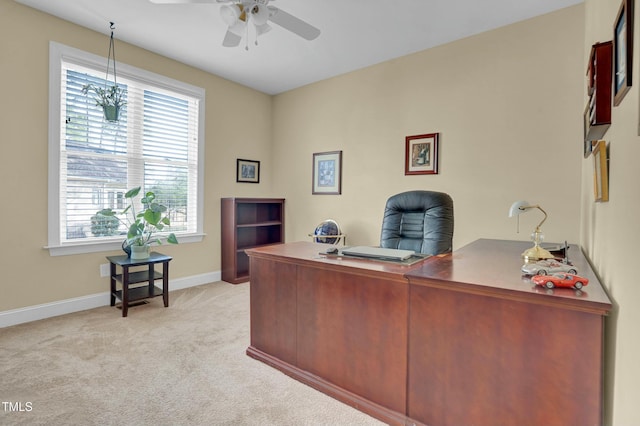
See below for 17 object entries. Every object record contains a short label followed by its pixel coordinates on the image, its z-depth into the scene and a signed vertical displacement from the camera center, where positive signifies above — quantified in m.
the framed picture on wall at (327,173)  4.35 +0.51
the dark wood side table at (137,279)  3.09 -0.74
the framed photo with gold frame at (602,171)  1.39 +0.19
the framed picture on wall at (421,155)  3.53 +0.64
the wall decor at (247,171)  4.71 +0.56
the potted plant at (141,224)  3.24 -0.18
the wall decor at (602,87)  1.28 +0.53
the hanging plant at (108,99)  3.17 +1.06
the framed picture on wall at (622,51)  0.96 +0.53
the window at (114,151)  3.10 +0.61
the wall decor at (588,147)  1.95 +0.44
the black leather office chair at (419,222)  2.53 -0.09
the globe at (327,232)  4.16 -0.28
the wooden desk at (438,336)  1.14 -0.55
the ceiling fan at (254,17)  2.15 +1.33
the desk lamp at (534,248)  1.77 -0.19
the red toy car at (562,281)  1.18 -0.24
